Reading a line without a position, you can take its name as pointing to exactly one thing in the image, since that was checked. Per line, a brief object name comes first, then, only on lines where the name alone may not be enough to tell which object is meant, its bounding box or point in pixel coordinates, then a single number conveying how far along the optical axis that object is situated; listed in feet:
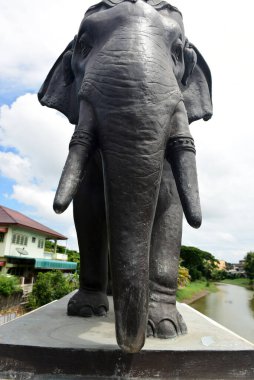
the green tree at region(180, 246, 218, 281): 169.46
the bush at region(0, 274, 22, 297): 54.54
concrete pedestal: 4.79
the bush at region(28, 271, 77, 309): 53.78
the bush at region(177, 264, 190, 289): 90.94
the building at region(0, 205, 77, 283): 72.95
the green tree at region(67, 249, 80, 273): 127.03
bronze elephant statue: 4.68
